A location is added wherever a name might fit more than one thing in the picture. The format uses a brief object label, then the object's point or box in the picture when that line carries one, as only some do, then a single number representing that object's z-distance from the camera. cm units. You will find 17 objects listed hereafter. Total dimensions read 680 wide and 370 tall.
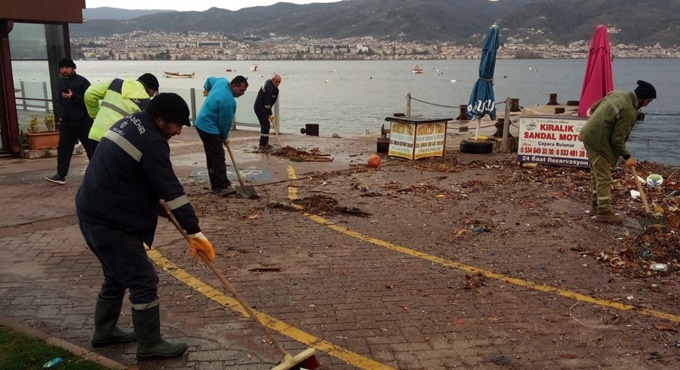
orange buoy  1198
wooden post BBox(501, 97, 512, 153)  1400
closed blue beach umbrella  1405
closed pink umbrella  1216
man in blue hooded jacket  909
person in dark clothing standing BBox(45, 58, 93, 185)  971
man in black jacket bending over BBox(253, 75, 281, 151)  1475
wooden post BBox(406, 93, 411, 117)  1704
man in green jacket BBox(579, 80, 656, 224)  763
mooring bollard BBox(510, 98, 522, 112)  3087
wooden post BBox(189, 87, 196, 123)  1956
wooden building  1201
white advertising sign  1153
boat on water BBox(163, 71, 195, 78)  11504
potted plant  1273
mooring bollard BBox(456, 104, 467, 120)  2916
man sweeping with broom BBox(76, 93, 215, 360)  387
